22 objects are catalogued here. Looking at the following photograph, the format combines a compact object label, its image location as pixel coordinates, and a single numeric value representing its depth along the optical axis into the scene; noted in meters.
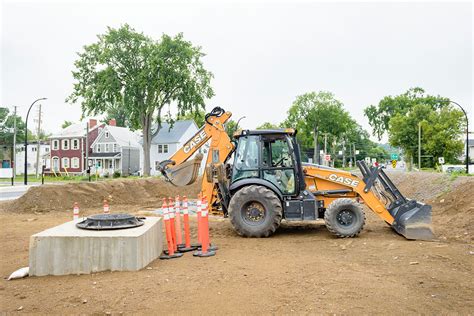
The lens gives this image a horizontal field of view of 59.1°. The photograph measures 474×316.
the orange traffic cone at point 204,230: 8.00
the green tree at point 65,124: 93.94
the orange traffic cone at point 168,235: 7.85
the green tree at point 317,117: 74.38
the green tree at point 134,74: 37.09
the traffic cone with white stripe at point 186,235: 8.40
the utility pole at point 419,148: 45.16
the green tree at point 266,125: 86.88
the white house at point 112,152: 58.44
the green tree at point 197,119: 65.53
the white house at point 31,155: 71.19
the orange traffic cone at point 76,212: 8.78
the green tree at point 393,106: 73.62
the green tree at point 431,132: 43.94
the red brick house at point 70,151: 59.03
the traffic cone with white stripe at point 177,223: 8.41
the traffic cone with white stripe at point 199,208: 8.06
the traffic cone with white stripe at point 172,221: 8.06
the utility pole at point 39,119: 46.56
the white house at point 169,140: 54.75
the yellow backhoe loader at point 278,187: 9.66
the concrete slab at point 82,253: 6.56
